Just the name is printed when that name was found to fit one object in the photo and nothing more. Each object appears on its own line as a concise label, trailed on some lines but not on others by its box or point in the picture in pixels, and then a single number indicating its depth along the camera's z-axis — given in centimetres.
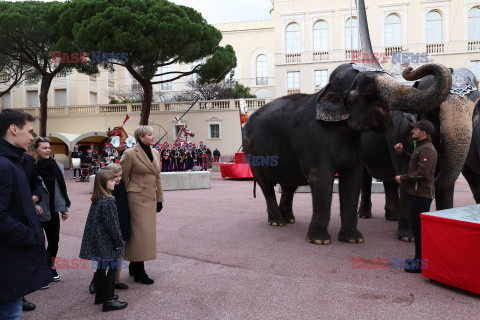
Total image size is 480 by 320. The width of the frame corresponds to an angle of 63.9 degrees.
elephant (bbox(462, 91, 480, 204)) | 511
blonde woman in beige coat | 425
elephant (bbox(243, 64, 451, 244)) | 471
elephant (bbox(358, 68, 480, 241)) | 478
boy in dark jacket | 219
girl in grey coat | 361
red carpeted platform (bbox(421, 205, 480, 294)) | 365
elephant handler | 432
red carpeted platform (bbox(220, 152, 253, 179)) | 1802
